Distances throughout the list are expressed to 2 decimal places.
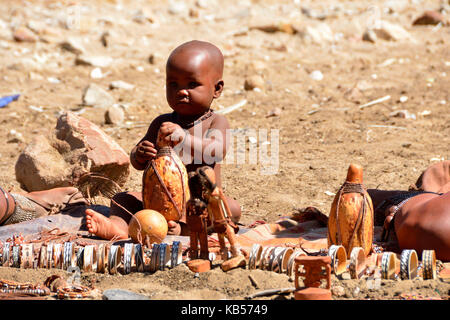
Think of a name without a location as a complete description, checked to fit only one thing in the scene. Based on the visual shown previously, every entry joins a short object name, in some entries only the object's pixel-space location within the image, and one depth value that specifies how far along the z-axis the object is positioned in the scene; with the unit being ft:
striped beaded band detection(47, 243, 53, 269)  26.08
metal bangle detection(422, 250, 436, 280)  23.65
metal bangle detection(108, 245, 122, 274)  25.26
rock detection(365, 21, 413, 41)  83.25
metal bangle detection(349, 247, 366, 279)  23.68
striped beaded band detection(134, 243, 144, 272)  25.23
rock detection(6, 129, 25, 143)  51.72
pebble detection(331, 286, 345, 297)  22.08
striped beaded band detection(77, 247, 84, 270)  25.68
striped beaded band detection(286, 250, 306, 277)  24.06
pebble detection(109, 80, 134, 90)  63.77
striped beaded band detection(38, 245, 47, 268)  26.11
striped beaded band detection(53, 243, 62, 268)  26.04
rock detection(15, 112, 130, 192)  36.94
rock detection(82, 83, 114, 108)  60.34
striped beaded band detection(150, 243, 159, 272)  24.85
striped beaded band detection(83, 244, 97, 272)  25.53
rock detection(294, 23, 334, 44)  81.97
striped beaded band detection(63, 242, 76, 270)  25.81
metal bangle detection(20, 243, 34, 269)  26.16
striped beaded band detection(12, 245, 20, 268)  26.23
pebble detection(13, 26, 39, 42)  75.87
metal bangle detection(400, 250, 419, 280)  23.58
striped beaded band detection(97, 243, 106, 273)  25.49
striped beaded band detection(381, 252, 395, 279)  23.56
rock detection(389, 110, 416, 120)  54.68
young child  30.40
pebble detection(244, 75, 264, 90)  64.34
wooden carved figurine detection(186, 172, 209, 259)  24.00
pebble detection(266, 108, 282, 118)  57.57
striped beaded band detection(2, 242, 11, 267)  26.40
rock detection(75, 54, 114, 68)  70.69
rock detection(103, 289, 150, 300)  21.61
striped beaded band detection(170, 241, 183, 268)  25.03
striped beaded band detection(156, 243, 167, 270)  24.81
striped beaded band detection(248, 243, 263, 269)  24.20
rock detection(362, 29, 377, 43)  82.72
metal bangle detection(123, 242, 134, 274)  25.18
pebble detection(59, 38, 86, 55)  74.08
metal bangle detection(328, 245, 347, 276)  24.04
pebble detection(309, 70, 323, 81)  68.28
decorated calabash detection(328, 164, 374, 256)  26.16
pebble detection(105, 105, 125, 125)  55.72
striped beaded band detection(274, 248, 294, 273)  24.18
